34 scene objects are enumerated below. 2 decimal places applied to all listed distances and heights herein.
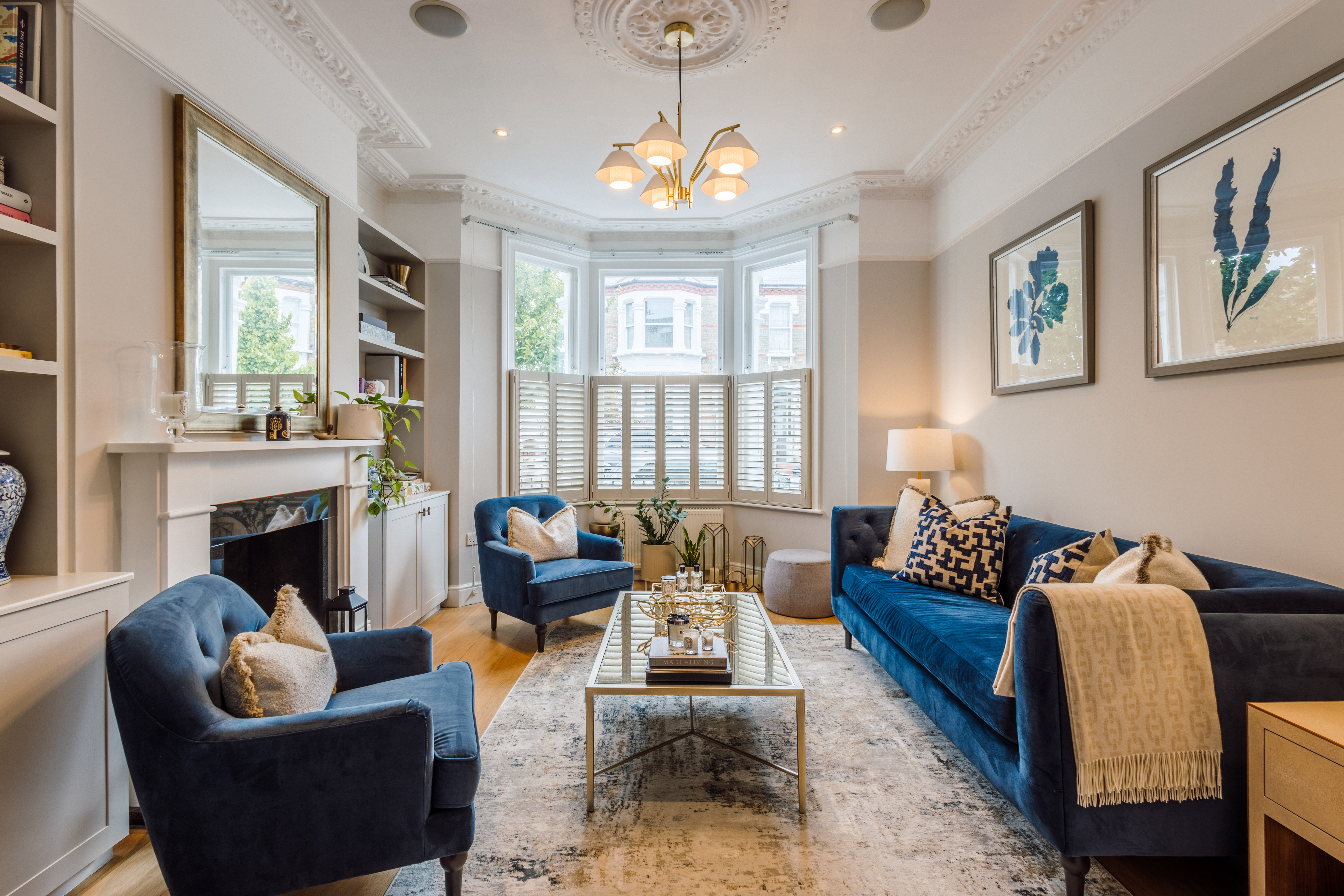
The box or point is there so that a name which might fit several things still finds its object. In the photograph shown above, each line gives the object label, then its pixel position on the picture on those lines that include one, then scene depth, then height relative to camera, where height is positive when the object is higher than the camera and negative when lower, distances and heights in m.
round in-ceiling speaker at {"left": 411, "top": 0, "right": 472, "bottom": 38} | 2.68 +1.88
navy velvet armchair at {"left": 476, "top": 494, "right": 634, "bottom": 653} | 3.58 -0.78
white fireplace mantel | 1.99 -0.16
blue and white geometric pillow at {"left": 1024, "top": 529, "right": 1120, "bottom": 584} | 2.26 -0.42
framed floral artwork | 2.86 +0.71
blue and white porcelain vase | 1.68 -0.14
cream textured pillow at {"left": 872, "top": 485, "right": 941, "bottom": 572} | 3.51 -0.48
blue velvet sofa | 1.52 -0.66
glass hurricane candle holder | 2.07 +0.22
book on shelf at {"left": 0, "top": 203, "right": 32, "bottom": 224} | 1.71 +0.65
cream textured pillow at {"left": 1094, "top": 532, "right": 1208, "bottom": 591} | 1.82 -0.36
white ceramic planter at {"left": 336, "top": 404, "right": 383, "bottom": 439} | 3.26 +0.13
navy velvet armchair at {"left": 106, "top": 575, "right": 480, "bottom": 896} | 1.35 -0.76
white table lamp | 3.95 -0.03
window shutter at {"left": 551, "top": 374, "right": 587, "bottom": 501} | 5.21 +0.09
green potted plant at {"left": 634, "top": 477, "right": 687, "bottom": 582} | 5.08 -0.73
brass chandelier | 2.58 +1.25
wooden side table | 1.30 -0.77
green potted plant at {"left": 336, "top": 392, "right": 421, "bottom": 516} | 3.49 -0.19
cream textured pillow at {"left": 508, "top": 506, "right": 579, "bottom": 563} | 3.95 -0.57
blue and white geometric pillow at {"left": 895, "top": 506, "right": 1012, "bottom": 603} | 2.97 -0.53
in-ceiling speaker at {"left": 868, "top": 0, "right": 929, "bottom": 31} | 2.67 +1.88
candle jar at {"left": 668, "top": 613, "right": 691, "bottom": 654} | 2.27 -0.71
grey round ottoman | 4.35 -0.98
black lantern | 2.78 -0.76
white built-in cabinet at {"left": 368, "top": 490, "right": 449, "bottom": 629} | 3.65 -0.73
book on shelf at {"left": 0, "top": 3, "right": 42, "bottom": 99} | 1.75 +1.13
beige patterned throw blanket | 1.55 -0.64
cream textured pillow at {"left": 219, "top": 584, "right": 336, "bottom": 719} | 1.49 -0.56
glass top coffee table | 2.04 -0.80
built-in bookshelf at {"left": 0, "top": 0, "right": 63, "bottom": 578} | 1.81 +0.39
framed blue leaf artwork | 1.78 +0.67
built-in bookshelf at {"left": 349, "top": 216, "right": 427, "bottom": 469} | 4.21 +0.97
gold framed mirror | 2.29 +0.71
